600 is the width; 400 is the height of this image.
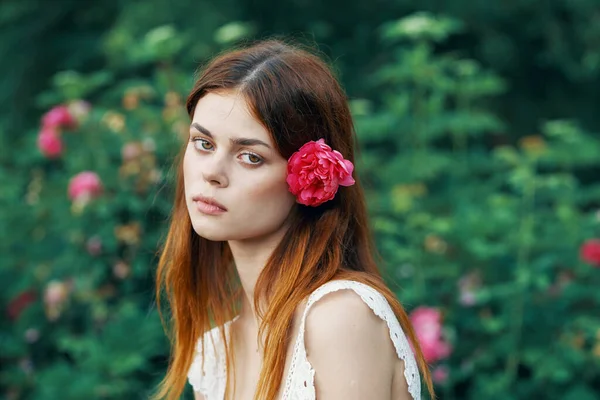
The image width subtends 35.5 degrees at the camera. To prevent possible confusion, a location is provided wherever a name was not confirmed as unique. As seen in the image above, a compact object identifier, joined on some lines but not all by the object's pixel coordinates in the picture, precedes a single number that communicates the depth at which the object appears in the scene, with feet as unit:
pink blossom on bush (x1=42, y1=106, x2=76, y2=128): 12.87
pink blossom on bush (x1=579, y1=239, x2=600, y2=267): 11.84
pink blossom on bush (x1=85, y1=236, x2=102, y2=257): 12.52
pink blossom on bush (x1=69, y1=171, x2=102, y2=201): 12.24
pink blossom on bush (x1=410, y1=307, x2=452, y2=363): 11.19
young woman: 6.50
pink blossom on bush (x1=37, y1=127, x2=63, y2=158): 12.91
